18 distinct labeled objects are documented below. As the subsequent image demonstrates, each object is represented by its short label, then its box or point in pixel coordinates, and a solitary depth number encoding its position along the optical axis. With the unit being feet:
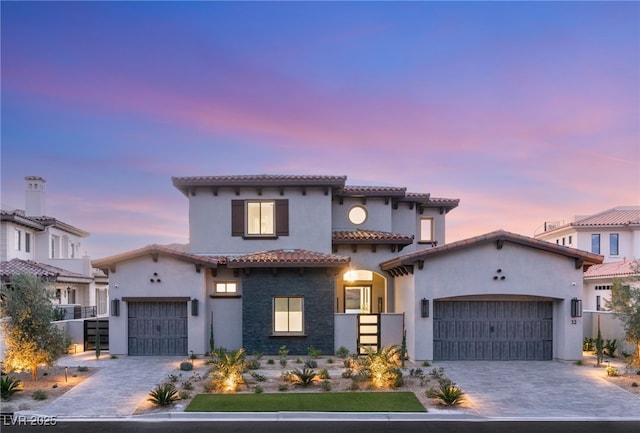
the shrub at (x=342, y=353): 65.82
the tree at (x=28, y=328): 50.65
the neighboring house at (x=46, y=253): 98.73
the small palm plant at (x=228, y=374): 47.73
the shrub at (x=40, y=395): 45.42
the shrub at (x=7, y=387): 45.39
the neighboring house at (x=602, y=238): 107.96
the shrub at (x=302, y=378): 49.03
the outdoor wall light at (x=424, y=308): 62.08
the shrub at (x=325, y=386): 47.26
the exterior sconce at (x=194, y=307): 67.26
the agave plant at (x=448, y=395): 42.83
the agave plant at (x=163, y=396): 42.63
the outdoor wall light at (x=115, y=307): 67.77
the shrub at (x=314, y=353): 64.75
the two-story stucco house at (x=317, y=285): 62.85
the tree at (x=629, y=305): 55.21
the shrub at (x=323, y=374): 51.41
